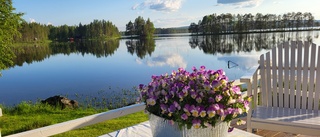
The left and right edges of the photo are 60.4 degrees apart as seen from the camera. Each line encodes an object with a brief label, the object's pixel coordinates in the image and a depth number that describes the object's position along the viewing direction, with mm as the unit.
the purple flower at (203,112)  1039
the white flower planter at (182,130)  1112
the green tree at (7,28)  8528
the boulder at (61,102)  7039
